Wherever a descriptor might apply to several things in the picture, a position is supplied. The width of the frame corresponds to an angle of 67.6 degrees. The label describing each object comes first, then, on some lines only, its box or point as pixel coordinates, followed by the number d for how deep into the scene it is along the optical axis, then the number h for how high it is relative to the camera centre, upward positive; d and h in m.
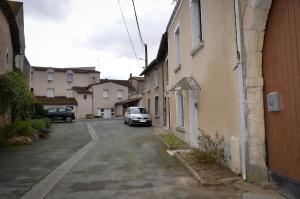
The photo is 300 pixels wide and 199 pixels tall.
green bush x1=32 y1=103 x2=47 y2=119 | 18.63 -0.06
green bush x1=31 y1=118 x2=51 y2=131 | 12.73 -0.79
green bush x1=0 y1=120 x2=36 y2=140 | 10.63 -0.89
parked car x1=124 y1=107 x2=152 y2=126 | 17.43 -0.57
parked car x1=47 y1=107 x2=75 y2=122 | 22.13 -0.29
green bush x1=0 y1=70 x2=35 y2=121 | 10.32 +0.95
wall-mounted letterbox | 3.96 +0.10
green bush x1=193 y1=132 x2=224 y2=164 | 5.61 -1.08
